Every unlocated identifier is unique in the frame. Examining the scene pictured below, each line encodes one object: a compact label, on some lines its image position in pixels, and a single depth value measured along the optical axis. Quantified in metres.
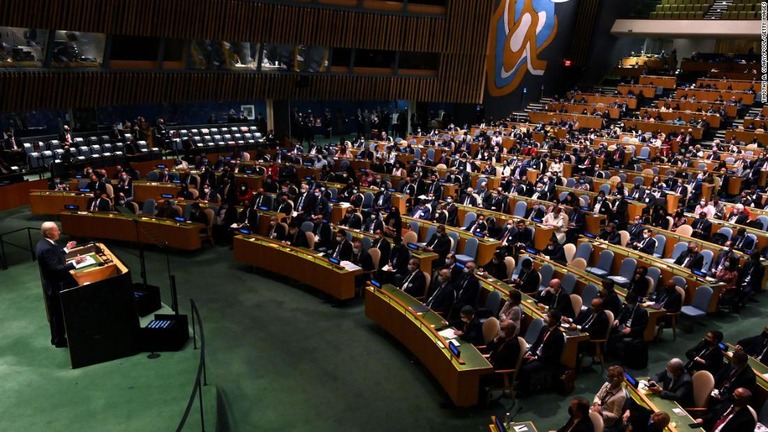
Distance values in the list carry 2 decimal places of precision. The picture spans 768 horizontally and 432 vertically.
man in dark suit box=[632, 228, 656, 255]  11.37
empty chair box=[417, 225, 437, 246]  12.07
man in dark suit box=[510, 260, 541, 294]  9.52
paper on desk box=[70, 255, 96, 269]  7.60
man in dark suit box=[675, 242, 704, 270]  10.40
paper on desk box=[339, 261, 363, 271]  10.05
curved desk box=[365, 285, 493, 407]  6.84
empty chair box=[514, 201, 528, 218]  14.09
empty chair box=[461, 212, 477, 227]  13.10
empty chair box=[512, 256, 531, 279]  10.12
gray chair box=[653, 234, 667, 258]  11.55
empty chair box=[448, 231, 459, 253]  11.72
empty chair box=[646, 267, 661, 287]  9.70
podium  6.44
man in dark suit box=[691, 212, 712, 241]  12.27
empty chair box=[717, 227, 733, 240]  12.06
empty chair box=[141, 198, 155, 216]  13.85
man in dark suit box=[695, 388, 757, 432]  5.63
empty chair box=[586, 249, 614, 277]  10.45
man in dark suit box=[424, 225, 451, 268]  11.32
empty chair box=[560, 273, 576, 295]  9.34
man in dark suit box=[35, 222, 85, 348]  6.61
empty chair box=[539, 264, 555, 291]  9.82
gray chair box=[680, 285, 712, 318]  9.01
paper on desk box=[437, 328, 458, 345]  7.56
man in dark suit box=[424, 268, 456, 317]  8.78
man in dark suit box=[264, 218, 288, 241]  12.11
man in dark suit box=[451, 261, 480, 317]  8.80
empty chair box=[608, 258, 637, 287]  10.02
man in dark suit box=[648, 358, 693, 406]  6.37
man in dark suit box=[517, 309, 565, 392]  7.25
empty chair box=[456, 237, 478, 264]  11.32
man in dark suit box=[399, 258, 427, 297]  9.40
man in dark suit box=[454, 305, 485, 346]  7.51
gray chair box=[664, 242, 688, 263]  11.00
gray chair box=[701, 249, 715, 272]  10.62
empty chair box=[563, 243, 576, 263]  11.08
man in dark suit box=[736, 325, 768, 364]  7.38
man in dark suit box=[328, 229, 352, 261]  10.98
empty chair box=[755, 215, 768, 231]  12.69
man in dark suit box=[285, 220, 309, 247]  11.61
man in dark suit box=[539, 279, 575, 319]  8.45
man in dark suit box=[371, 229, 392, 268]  10.73
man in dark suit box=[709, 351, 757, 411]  6.27
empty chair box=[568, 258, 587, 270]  10.22
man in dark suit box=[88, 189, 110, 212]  13.45
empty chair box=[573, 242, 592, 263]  10.94
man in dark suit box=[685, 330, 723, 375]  6.93
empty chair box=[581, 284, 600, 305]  8.87
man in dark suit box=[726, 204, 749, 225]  13.05
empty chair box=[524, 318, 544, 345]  7.78
